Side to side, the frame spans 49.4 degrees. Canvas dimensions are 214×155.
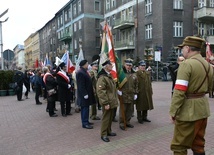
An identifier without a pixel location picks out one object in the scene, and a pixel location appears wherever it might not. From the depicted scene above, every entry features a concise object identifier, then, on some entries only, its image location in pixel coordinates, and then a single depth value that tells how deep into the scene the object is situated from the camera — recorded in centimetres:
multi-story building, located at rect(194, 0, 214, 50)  2911
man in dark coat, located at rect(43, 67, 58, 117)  849
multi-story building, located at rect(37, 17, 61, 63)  6581
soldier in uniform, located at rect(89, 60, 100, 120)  797
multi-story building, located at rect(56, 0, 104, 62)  4519
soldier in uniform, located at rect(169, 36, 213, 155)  332
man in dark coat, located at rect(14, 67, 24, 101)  1306
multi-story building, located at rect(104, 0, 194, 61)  2905
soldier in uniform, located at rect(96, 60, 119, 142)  542
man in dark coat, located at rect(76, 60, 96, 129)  655
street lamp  1581
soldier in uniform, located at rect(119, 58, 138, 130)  643
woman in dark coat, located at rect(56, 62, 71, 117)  828
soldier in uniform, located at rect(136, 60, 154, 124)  693
